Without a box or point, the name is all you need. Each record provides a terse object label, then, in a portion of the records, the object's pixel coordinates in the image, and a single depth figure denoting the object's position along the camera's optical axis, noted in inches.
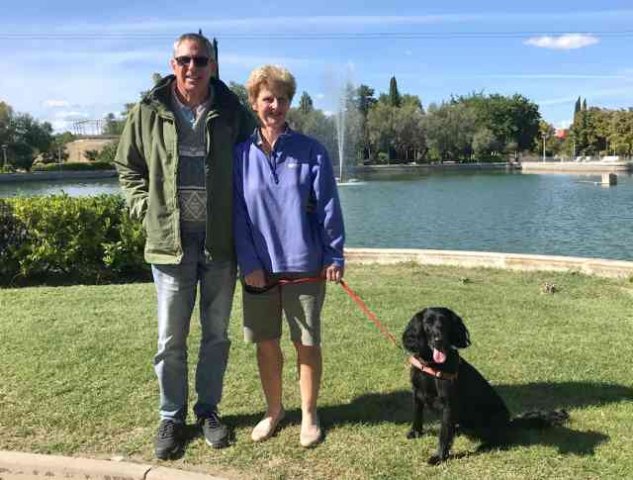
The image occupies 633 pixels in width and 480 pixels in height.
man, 131.4
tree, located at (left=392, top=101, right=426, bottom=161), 3184.1
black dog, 130.3
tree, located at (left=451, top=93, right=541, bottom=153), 3791.8
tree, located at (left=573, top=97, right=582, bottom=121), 5239.2
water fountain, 2121.1
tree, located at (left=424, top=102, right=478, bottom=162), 3228.8
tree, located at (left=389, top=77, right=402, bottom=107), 3927.2
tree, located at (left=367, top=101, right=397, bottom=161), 3196.4
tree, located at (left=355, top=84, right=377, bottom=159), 3207.4
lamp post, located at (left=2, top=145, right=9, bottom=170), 3039.1
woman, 128.4
